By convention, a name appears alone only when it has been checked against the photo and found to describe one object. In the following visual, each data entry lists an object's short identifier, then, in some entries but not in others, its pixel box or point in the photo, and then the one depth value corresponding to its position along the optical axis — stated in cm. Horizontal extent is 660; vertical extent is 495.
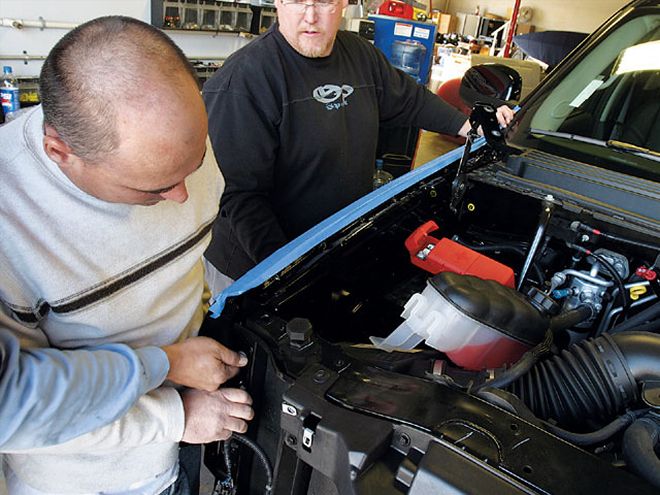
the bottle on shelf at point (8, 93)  291
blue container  461
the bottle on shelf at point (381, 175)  427
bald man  70
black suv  82
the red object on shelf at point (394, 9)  506
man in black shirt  168
